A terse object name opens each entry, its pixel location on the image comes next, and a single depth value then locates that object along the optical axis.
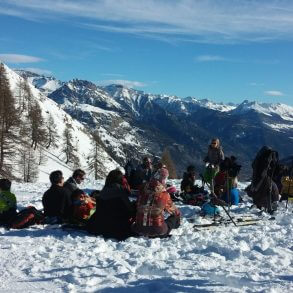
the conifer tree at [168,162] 66.28
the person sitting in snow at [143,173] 20.56
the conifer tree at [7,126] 45.75
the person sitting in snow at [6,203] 12.41
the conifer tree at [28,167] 66.81
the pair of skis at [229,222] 12.44
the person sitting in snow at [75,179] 13.48
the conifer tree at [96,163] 69.23
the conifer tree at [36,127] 87.59
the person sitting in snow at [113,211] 11.15
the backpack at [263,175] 14.91
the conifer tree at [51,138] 113.09
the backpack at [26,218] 12.14
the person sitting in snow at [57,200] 12.78
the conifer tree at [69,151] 103.07
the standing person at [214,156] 18.87
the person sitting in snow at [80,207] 12.64
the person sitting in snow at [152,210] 10.86
